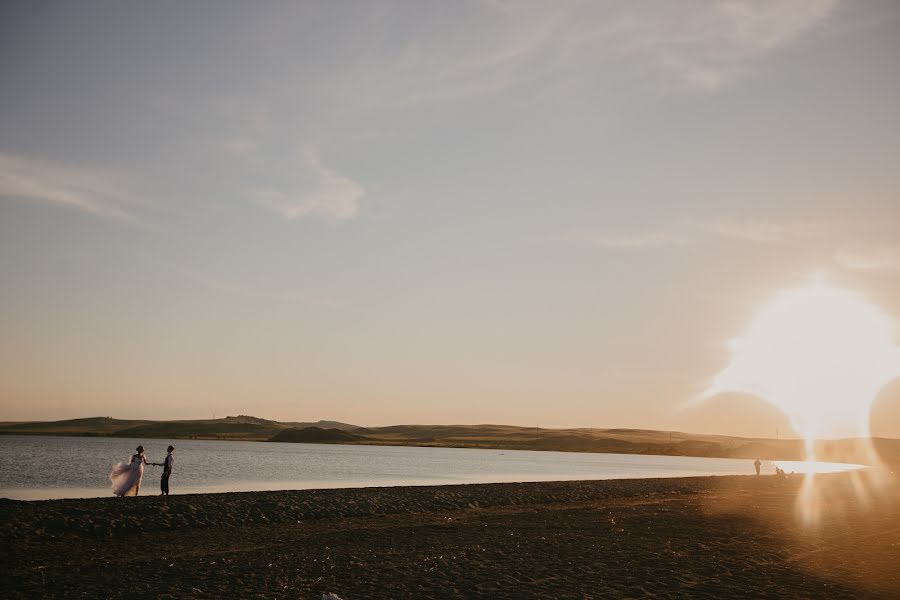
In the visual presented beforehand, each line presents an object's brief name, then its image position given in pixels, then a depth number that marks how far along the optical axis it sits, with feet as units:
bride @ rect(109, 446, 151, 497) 100.94
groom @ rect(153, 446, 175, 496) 106.22
